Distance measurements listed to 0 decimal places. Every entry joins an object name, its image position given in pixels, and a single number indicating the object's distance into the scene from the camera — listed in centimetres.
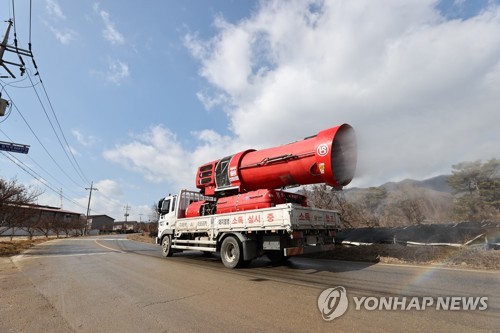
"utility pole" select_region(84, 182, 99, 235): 6059
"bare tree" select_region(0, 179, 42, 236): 1875
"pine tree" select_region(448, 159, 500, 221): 2542
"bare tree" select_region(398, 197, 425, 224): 2227
